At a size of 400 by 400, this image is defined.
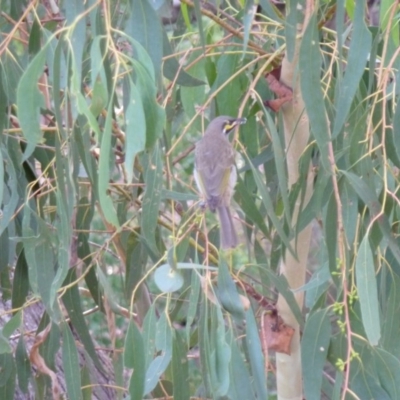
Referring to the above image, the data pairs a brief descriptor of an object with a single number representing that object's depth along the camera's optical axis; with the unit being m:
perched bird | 6.72
